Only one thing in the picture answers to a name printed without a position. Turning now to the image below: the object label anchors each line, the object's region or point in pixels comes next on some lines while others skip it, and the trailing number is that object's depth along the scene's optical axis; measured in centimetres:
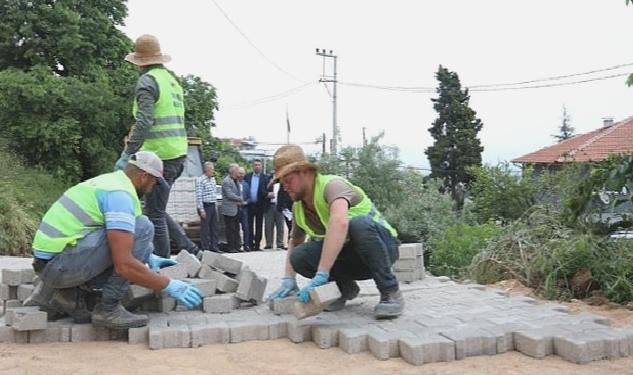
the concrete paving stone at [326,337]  381
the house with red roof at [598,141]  2842
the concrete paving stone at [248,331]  394
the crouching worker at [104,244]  368
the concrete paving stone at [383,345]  356
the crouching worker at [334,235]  395
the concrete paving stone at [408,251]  576
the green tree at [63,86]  1730
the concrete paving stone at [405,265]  579
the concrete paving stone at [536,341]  357
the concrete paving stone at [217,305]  439
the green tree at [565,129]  5206
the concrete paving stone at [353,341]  369
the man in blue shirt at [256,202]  1119
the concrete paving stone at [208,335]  385
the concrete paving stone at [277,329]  402
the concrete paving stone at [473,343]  358
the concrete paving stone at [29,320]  382
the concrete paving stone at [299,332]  393
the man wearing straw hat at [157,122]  477
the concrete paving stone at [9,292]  462
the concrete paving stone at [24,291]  440
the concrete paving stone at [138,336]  391
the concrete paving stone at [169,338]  378
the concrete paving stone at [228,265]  498
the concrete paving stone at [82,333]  395
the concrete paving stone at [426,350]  347
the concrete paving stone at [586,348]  348
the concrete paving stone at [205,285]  455
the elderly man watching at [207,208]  1032
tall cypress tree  2967
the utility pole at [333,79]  3212
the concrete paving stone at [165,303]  442
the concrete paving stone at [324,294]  377
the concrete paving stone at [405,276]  578
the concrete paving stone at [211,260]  504
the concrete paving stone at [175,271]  465
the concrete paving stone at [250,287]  453
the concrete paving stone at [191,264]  489
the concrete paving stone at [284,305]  435
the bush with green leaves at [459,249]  767
